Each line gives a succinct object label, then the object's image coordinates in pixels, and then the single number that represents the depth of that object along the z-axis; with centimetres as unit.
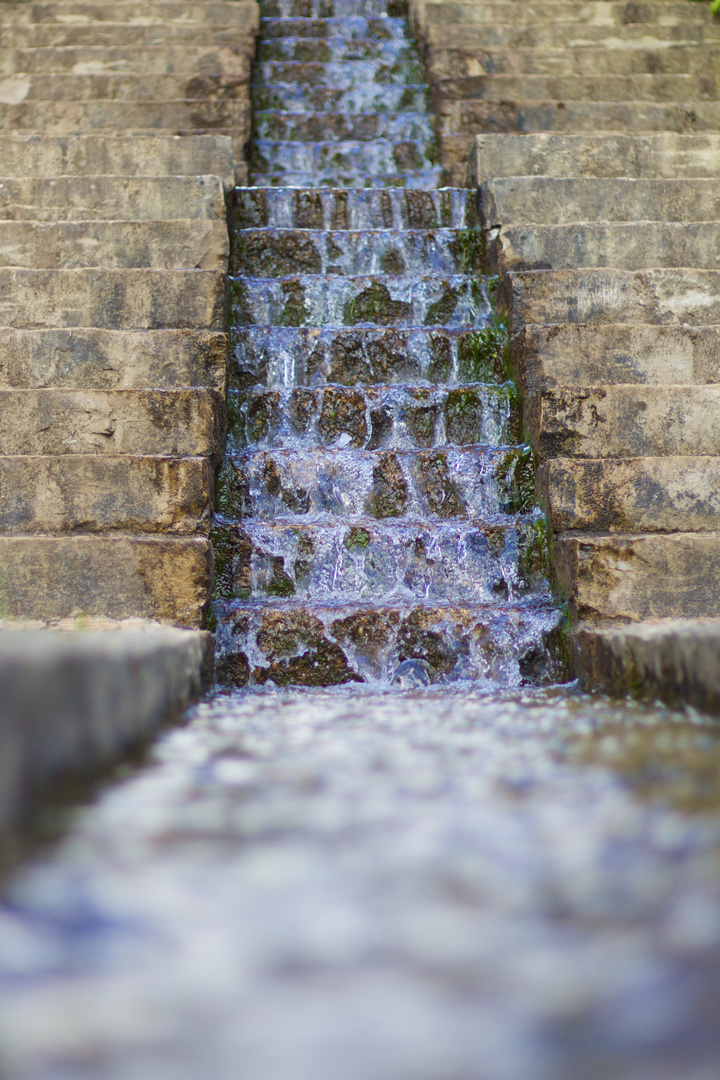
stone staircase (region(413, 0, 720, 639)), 329
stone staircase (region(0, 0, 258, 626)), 306
